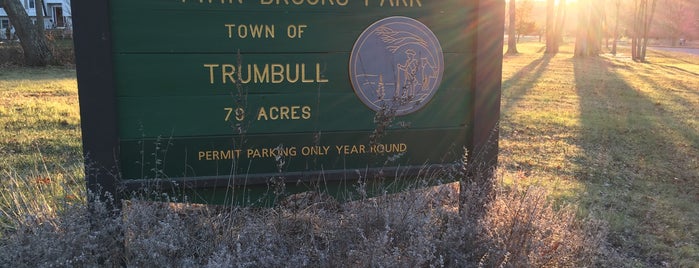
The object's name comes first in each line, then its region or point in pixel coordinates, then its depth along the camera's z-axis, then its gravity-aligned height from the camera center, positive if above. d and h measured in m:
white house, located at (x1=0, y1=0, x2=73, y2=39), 51.78 +3.67
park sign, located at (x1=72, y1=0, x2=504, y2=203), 3.33 -0.28
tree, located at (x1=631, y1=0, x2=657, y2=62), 33.47 +1.04
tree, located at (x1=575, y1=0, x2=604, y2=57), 36.78 +1.26
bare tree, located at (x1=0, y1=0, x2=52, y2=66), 21.42 +0.60
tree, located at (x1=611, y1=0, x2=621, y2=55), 42.96 +2.38
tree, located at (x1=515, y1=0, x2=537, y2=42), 66.29 +3.58
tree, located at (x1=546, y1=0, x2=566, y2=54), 42.53 +1.42
